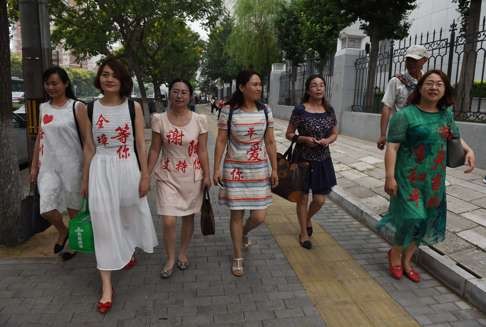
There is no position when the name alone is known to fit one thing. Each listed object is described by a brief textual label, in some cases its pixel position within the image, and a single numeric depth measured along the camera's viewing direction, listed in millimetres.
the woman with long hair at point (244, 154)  3471
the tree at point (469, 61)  7834
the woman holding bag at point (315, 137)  4039
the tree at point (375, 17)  10492
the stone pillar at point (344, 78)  12367
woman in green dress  3242
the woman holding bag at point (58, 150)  3559
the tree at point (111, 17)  12281
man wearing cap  3941
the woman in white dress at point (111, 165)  3053
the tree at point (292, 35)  19239
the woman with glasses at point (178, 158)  3406
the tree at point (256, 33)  23578
